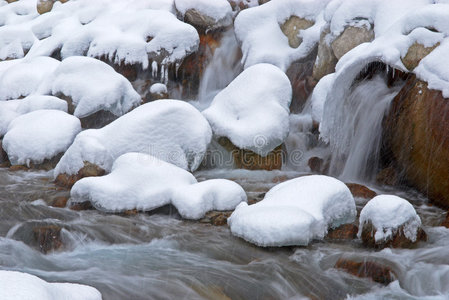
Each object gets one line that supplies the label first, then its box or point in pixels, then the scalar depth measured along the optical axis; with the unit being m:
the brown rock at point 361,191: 12.19
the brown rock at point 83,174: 12.91
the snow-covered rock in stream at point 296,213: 8.93
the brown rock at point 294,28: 20.64
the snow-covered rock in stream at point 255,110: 14.95
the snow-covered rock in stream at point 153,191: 10.84
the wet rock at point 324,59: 17.78
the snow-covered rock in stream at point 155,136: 13.45
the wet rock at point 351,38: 16.72
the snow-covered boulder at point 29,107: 17.73
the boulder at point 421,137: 11.35
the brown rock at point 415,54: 12.31
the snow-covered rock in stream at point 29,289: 4.24
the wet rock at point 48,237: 8.84
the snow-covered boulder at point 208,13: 22.30
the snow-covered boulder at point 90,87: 17.64
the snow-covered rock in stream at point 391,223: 8.91
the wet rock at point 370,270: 7.91
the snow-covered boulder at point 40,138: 15.00
